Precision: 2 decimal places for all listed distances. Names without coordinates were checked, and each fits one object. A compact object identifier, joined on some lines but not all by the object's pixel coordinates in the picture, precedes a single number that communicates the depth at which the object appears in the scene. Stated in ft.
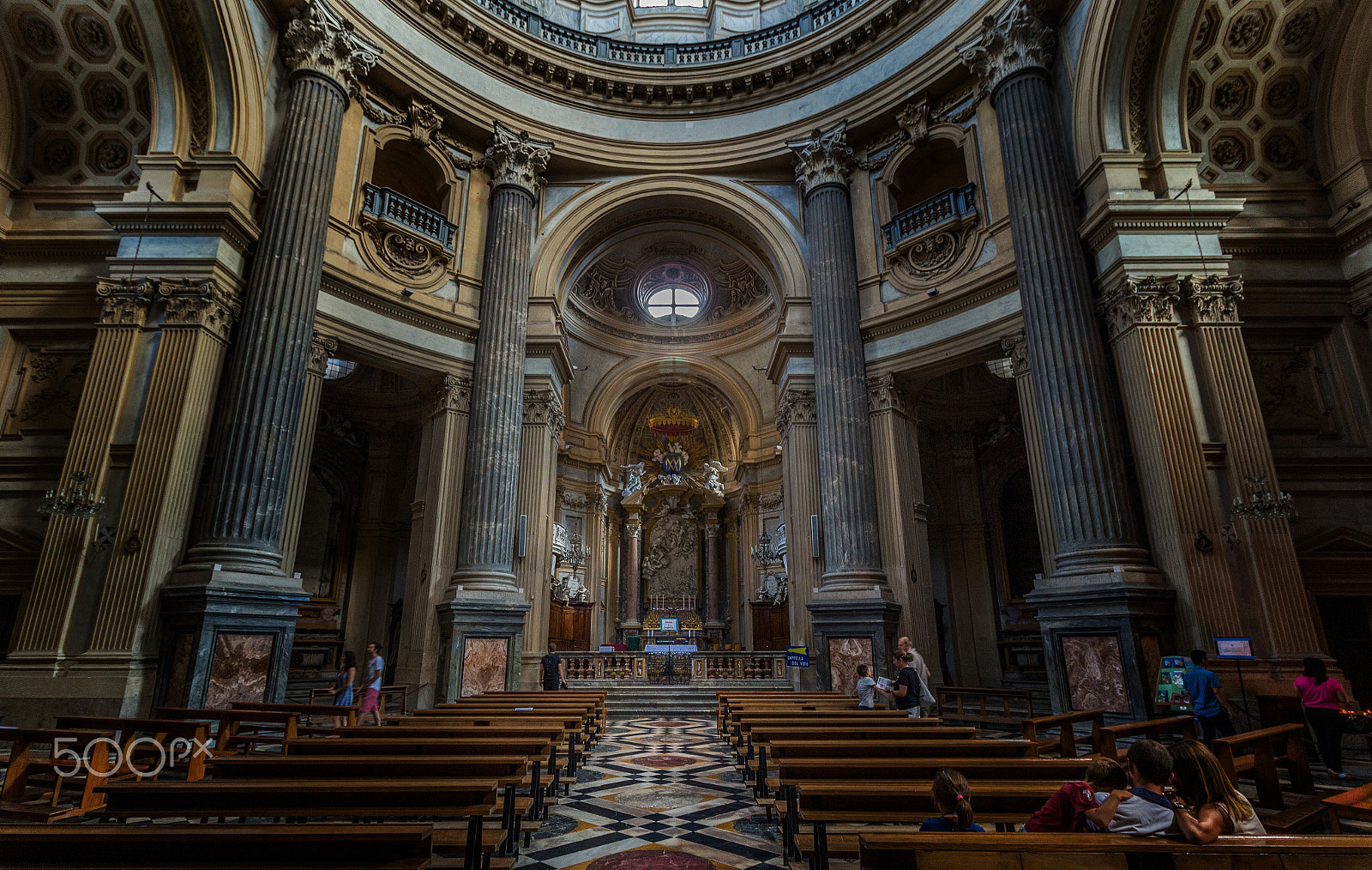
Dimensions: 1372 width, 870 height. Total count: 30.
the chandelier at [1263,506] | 24.72
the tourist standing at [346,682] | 24.66
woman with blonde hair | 7.27
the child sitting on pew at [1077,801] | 8.58
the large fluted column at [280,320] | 27.84
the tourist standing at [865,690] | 24.06
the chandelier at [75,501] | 25.00
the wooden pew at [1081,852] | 6.50
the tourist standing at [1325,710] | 19.15
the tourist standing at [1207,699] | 19.93
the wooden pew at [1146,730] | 14.90
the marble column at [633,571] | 74.43
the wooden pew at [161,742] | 14.98
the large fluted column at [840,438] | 35.68
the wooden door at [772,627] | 63.82
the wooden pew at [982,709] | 28.55
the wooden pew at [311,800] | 8.42
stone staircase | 37.45
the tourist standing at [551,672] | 34.58
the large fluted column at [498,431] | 35.86
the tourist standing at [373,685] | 25.76
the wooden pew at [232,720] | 16.85
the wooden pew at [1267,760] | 12.83
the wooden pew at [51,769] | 13.67
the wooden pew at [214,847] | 6.37
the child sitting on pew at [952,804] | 8.14
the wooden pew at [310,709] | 18.98
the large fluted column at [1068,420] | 25.44
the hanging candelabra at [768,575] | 65.87
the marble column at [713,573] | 75.41
